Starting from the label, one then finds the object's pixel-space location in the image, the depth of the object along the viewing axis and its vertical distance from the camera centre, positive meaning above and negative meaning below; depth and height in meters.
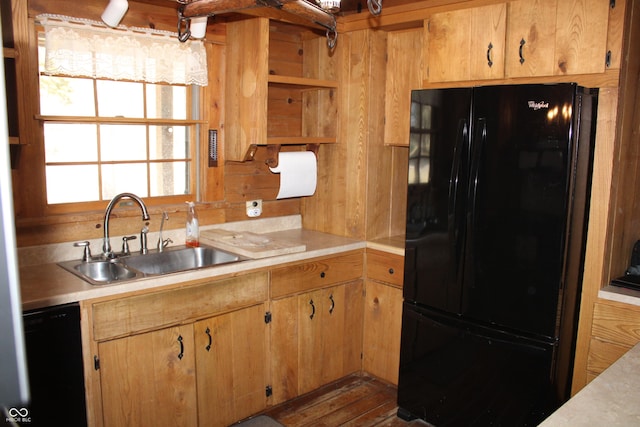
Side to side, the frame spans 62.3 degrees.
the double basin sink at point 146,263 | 2.49 -0.62
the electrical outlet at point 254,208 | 3.35 -0.41
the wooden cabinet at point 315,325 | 2.93 -1.05
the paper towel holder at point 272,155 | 3.23 -0.06
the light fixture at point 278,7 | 1.67 +0.48
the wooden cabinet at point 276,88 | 2.94 +0.35
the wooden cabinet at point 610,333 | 2.28 -0.79
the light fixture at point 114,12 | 2.53 +0.62
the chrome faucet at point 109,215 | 2.62 -0.37
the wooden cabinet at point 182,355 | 2.25 -0.99
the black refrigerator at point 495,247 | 2.29 -0.45
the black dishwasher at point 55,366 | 2.01 -0.88
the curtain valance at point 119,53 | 2.48 +0.44
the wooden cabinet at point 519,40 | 2.31 +0.52
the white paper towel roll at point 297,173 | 3.29 -0.18
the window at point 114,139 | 2.63 +0.01
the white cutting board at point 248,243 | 2.81 -0.55
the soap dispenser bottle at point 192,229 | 2.97 -0.48
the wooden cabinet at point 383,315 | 3.16 -1.02
